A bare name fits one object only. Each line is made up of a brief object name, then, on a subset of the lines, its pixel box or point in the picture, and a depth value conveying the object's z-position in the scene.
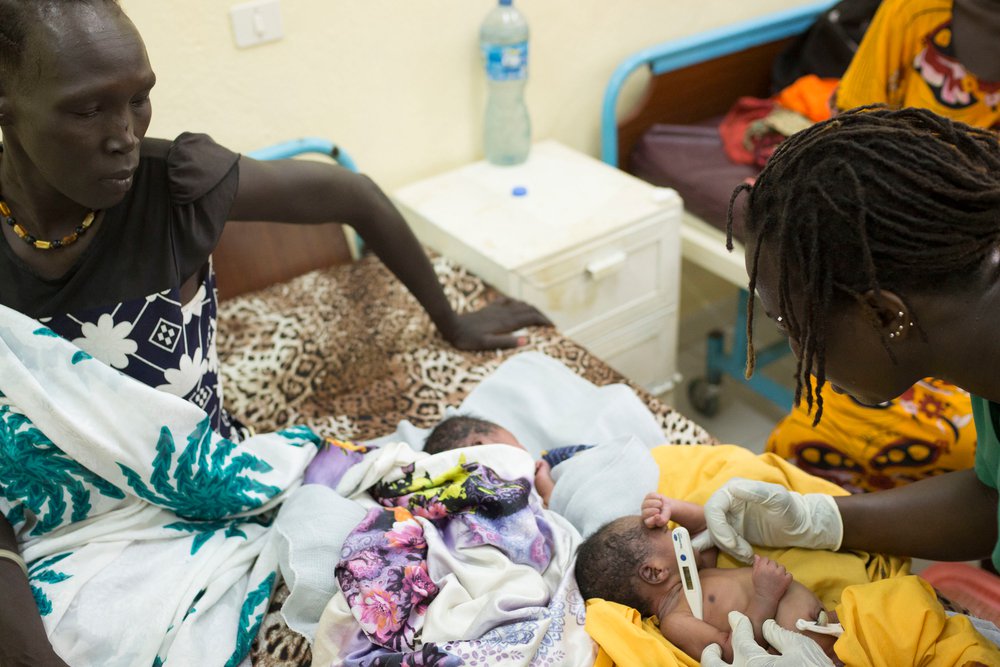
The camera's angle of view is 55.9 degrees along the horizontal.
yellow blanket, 1.25
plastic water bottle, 2.52
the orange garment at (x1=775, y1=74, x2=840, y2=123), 2.68
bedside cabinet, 2.34
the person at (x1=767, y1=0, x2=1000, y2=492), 1.94
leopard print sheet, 2.04
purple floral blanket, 1.37
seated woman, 1.29
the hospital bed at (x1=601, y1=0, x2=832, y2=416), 2.70
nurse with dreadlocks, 1.01
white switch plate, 2.24
